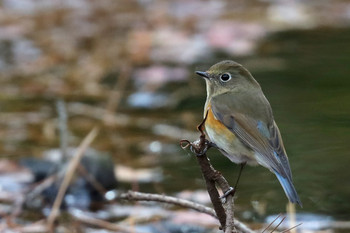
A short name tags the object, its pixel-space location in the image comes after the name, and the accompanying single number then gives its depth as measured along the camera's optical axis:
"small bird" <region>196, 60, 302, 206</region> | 6.39
